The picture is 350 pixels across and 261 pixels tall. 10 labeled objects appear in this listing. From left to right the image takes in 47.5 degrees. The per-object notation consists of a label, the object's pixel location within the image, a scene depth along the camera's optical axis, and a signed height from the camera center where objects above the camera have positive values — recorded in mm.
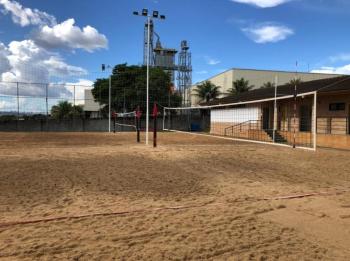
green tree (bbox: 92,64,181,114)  41000 +2968
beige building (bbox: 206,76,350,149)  19781 +84
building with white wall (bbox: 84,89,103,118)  40588 +1349
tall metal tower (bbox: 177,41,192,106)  57000 +6886
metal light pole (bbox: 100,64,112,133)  33788 -146
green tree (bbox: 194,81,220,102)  55125 +3616
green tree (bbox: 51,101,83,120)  35475 +606
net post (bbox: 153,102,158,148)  16531 +234
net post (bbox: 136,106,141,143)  20328 +178
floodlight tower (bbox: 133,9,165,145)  16922 +4448
